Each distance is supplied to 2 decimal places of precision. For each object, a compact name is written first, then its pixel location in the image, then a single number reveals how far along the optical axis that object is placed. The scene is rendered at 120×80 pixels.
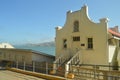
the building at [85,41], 9.15
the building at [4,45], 23.45
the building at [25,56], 11.98
